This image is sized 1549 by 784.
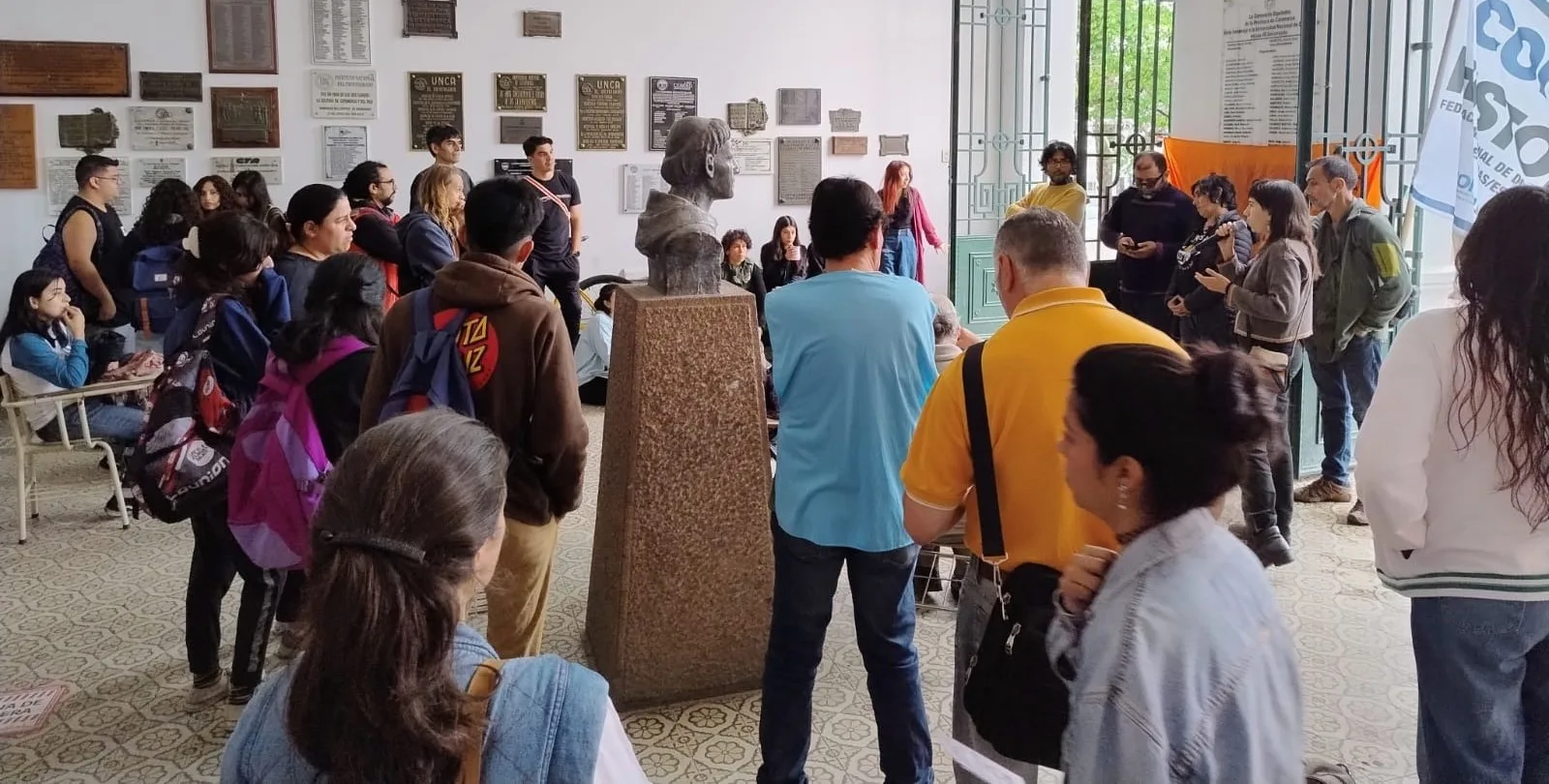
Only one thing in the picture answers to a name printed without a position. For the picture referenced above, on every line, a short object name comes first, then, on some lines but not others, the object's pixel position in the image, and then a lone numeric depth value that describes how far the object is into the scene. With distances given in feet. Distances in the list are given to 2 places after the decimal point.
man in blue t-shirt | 7.48
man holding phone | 18.67
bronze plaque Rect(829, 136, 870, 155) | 27.63
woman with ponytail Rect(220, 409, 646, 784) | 3.30
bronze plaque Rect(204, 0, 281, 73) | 22.61
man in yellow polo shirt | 5.92
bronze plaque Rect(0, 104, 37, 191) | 21.48
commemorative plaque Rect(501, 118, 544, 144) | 24.75
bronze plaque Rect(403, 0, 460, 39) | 23.77
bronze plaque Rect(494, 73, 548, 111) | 24.62
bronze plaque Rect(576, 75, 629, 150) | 25.27
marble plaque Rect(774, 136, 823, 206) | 27.22
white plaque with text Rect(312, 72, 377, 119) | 23.45
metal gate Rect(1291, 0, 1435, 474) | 16.16
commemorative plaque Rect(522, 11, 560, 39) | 24.63
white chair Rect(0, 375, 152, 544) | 14.43
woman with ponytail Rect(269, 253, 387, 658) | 8.94
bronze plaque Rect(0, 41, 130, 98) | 21.36
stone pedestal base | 9.53
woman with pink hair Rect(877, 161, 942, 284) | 22.65
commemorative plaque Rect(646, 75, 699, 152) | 25.82
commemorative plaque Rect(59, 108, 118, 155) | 21.85
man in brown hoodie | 7.96
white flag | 9.05
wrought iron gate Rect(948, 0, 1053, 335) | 27.14
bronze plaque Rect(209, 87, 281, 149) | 22.80
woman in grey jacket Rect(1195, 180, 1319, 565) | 13.42
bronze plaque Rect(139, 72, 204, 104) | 22.27
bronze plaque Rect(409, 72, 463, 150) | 24.04
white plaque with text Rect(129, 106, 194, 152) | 22.31
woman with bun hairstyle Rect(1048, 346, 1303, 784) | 3.85
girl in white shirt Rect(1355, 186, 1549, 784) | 5.96
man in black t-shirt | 20.54
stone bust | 9.67
